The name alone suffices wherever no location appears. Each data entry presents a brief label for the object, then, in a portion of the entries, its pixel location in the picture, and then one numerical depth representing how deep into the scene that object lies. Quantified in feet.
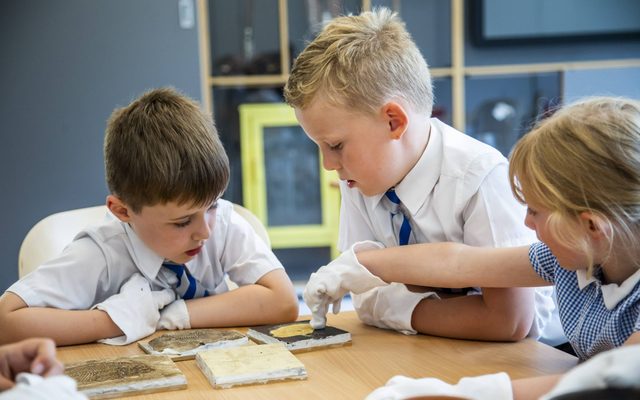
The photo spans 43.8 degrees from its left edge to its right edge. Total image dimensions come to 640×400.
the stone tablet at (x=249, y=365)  3.22
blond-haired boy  4.10
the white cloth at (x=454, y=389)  2.75
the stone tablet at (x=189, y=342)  3.73
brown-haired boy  4.19
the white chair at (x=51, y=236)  5.43
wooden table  3.16
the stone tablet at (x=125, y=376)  3.12
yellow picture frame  12.57
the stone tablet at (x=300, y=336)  3.76
